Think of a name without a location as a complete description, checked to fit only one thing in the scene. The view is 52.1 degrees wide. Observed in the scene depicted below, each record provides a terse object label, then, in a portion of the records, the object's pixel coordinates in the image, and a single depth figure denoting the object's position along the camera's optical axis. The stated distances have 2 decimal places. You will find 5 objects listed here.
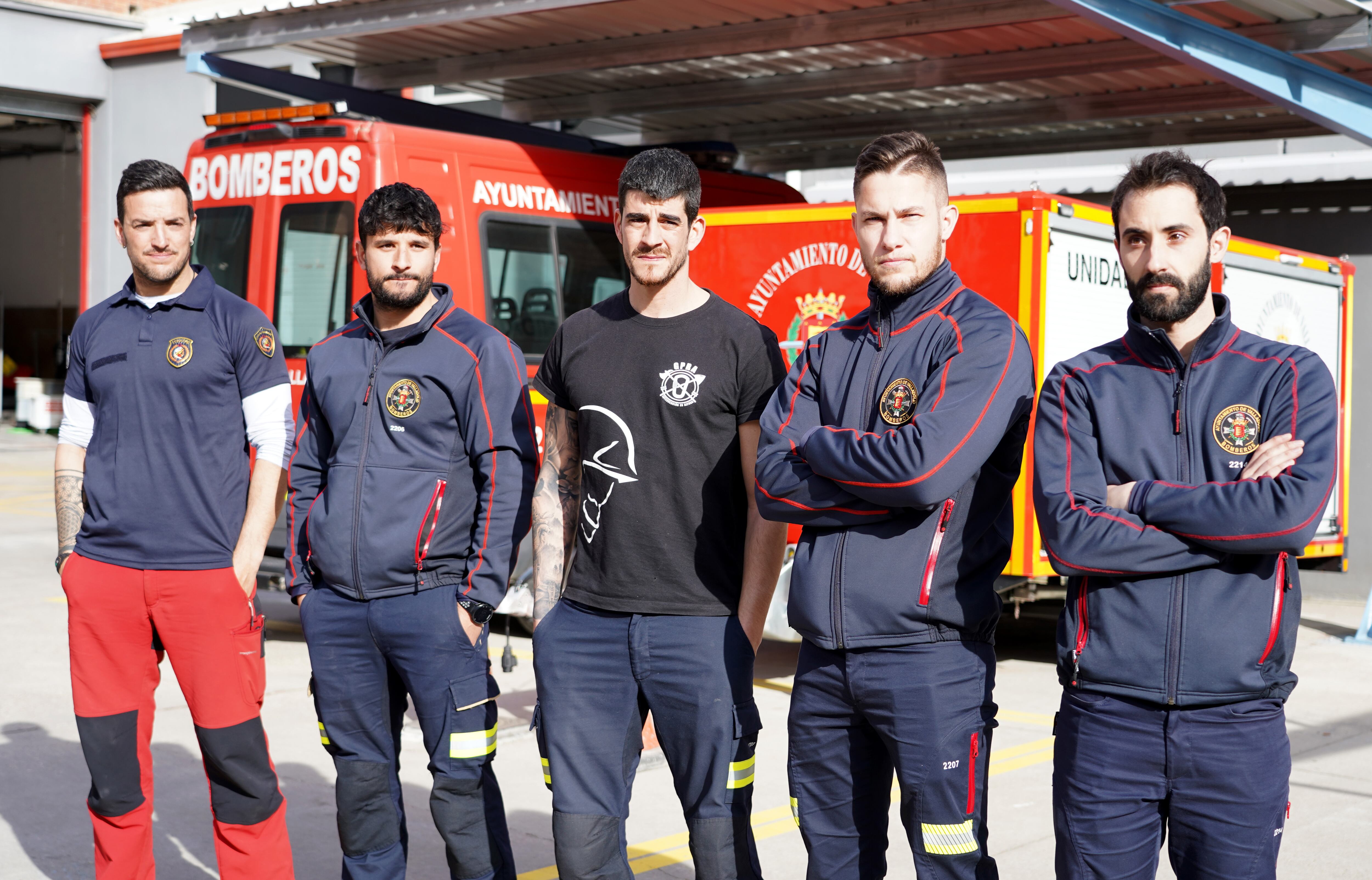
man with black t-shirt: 3.33
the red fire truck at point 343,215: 7.93
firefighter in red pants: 3.89
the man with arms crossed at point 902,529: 3.02
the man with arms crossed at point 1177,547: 2.81
